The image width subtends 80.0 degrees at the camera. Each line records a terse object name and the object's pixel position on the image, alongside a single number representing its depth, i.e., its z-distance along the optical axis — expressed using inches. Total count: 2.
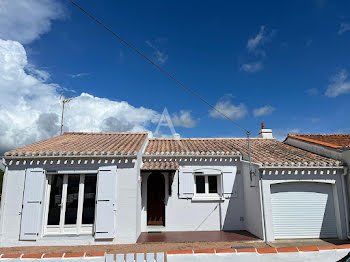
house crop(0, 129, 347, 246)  315.3
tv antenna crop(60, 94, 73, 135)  607.7
